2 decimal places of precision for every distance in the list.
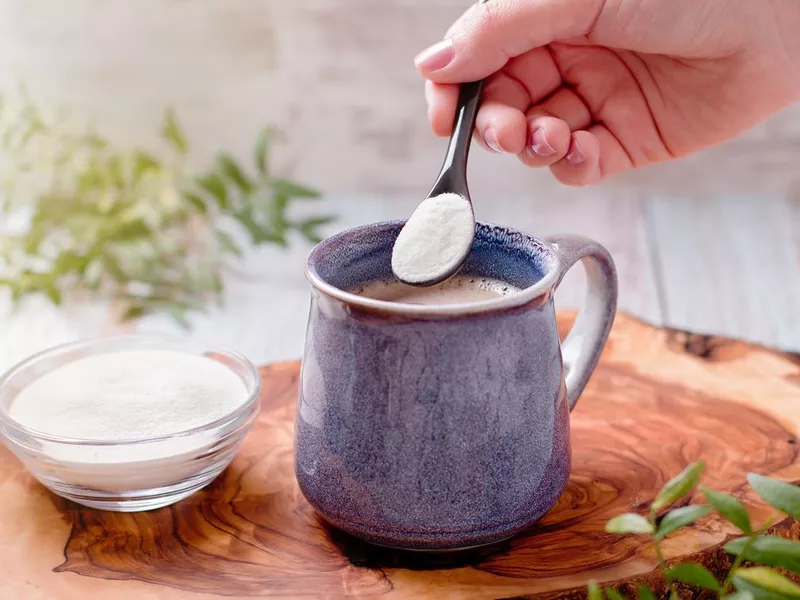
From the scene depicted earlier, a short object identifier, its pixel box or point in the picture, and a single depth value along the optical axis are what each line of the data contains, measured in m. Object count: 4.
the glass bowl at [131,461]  0.73
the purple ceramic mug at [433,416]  0.64
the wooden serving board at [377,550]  0.68
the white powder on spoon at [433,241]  0.75
